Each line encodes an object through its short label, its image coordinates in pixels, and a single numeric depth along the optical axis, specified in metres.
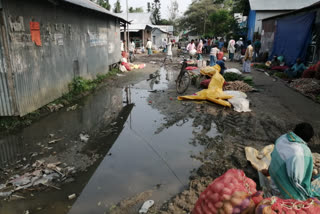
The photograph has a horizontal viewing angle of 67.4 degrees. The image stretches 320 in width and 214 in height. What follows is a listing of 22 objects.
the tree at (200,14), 55.16
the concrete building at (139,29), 30.91
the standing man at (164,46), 34.19
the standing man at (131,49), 22.92
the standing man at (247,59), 14.59
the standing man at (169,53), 20.87
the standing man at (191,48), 18.27
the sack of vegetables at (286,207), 1.59
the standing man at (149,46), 27.44
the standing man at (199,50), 17.76
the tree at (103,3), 46.52
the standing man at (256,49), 20.46
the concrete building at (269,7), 23.30
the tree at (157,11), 79.34
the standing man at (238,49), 21.55
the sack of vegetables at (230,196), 1.75
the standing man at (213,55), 14.11
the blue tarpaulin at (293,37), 13.20
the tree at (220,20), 40.01
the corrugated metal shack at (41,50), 5.97
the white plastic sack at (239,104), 7.57
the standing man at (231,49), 21.34
